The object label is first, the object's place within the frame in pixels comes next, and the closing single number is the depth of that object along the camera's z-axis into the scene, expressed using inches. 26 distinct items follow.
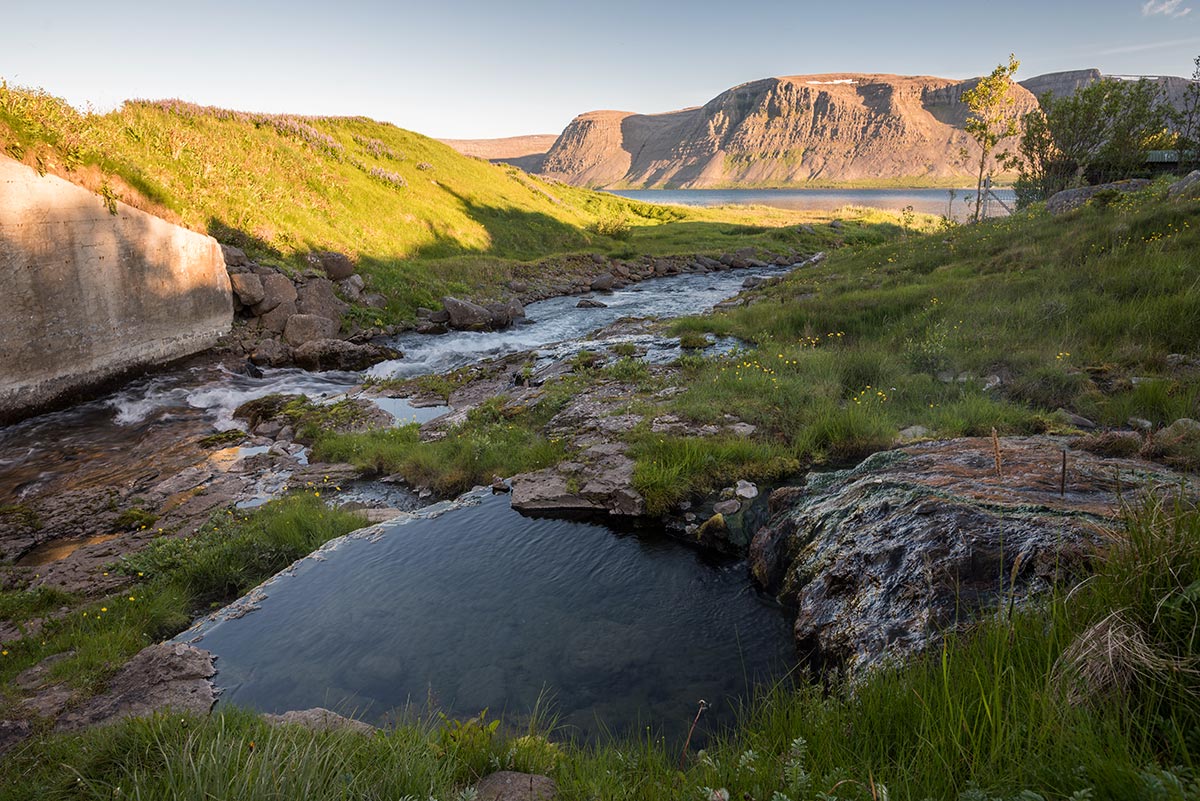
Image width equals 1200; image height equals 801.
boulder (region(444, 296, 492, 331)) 992.2
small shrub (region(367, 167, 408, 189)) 1471.0
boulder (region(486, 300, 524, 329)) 1019.9
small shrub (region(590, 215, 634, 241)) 2004.2
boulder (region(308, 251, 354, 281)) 993.5
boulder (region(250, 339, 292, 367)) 767.7
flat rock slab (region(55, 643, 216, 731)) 187.2
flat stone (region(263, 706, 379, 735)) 143.2
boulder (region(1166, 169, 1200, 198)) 630.0
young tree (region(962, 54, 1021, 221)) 1184.6
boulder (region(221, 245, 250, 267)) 846.5
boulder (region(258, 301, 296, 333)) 832.3
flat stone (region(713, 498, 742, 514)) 313.7
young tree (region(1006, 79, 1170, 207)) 1254.3
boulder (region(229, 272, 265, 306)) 822.5
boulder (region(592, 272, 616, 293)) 1392.7
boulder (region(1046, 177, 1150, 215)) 944.3
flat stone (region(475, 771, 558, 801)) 122.5
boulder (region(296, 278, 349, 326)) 879.1
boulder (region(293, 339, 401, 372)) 781.3
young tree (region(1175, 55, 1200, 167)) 1216.8
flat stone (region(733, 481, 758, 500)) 325.1
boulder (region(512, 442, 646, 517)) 334.6
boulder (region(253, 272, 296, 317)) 842.2
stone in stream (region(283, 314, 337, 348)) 812.6
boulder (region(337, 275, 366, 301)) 969.5
